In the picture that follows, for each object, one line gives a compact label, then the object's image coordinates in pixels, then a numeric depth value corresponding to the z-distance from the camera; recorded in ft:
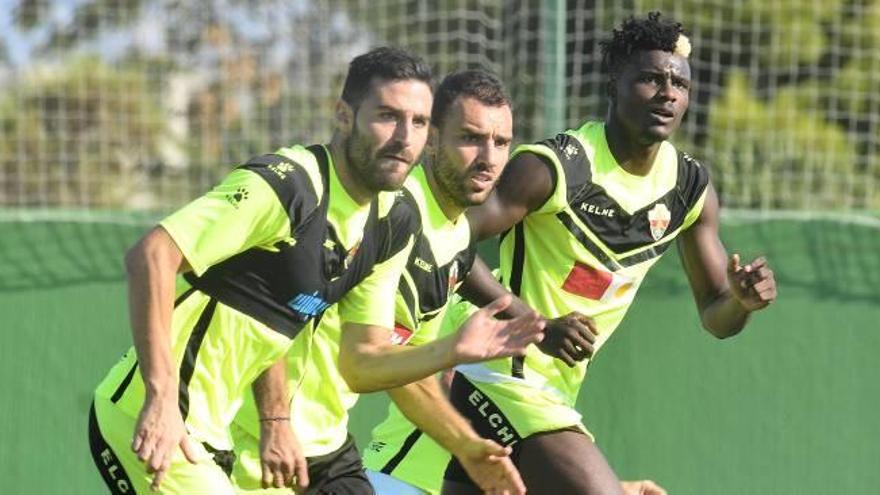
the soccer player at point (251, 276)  36.22
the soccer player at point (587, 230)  49.70
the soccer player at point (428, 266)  47.01
